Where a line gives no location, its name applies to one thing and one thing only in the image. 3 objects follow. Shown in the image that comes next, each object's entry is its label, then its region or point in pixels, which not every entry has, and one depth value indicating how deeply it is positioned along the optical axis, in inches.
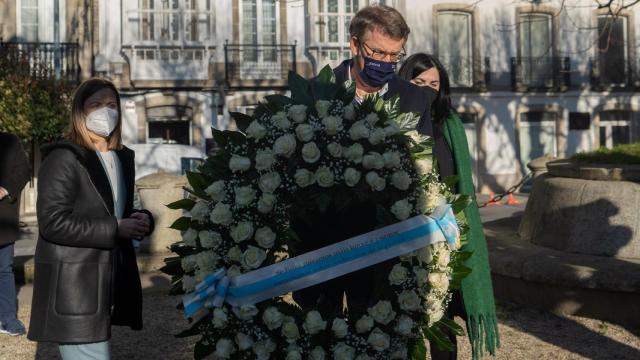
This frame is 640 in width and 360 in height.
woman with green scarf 140.0
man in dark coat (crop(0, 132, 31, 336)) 231.5
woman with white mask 121.3
